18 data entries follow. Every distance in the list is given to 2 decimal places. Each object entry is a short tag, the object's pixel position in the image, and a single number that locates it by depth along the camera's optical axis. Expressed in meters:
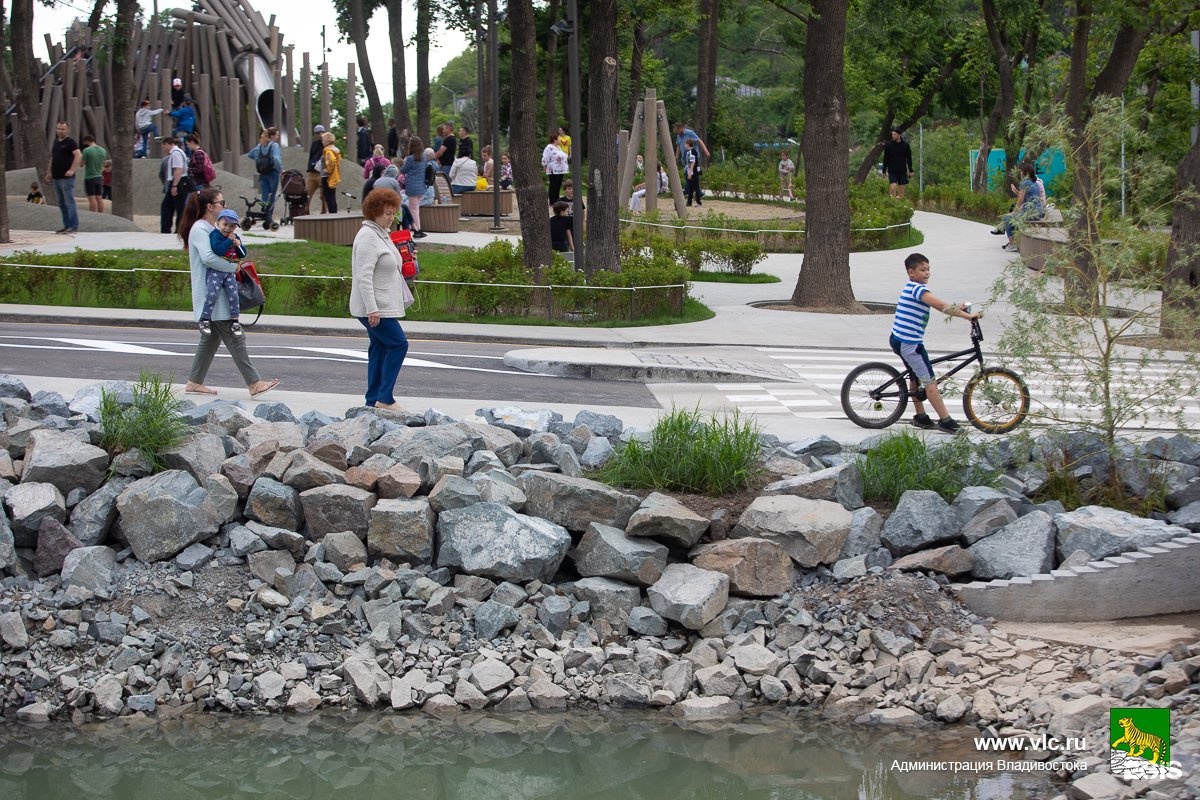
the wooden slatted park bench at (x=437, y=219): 30.50
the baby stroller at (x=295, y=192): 29.09
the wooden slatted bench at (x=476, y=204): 35.16
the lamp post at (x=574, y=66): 21.28
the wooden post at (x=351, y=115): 39.88
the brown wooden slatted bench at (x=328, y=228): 26.06
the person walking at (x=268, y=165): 27.66
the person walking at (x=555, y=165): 29.36
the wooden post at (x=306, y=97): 39.22
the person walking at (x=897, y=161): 41.31
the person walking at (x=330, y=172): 28.39
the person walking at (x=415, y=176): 25.95
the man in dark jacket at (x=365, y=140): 36.31
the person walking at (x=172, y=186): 26.19
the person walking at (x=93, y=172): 31.61
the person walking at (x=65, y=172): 25.66
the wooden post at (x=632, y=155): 34.06
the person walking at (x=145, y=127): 36.62
